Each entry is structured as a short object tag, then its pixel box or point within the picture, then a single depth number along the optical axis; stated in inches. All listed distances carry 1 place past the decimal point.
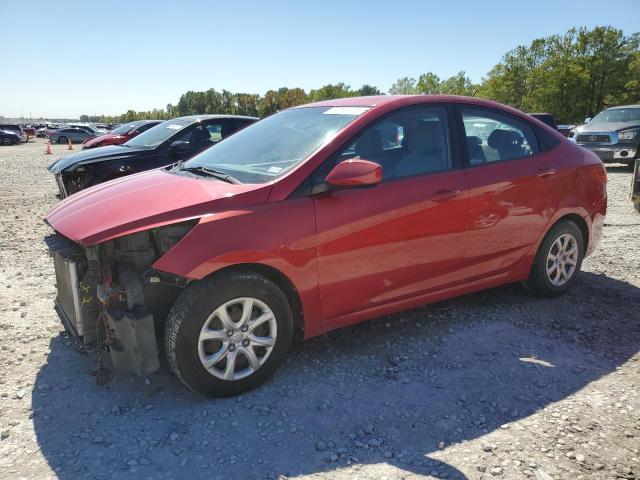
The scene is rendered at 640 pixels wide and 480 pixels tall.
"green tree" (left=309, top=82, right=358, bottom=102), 3695.1
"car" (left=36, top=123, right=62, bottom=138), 2144.2
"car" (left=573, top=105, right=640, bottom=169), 506.0
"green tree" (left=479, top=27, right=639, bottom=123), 1740.9
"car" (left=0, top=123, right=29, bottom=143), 1613.3
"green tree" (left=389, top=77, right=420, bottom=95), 3296.3
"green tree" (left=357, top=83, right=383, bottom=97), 3890.3
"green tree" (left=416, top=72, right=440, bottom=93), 2917.1
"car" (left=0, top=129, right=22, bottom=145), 1531.7
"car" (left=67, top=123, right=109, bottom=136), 1861.5
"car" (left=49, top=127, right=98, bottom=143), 1758.9
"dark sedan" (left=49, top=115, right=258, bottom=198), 273.9
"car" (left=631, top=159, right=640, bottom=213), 298.4
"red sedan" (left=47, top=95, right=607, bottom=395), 110.8
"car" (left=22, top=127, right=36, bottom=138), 1983.8
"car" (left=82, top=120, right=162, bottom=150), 462.0
